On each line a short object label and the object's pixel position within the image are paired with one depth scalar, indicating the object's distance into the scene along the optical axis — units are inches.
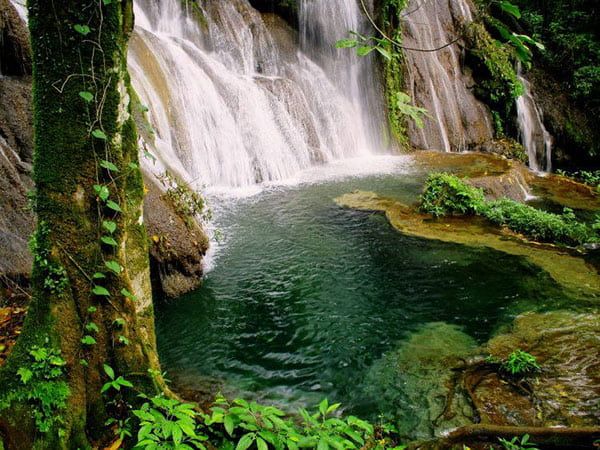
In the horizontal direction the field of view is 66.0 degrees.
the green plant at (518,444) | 124.0
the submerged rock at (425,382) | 146.3
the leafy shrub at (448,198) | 351.9
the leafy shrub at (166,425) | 88.4
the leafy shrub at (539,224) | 310.5
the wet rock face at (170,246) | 224.5
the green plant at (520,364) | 167.0
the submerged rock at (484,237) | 246.2
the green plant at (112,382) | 103.2
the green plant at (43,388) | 95.4
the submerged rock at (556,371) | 146.8
